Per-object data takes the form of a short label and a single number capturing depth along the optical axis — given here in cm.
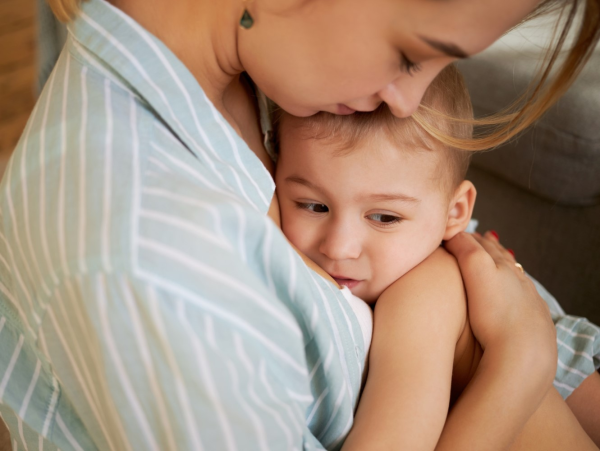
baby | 79
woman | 46
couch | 120
